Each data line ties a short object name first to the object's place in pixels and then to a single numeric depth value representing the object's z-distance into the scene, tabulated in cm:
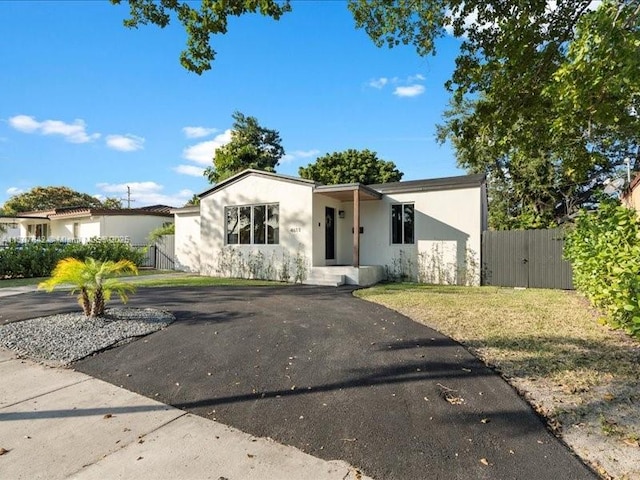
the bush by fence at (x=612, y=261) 448
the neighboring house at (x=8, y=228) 2508
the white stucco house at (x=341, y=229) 1199
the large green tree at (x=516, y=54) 455
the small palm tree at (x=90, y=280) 594
